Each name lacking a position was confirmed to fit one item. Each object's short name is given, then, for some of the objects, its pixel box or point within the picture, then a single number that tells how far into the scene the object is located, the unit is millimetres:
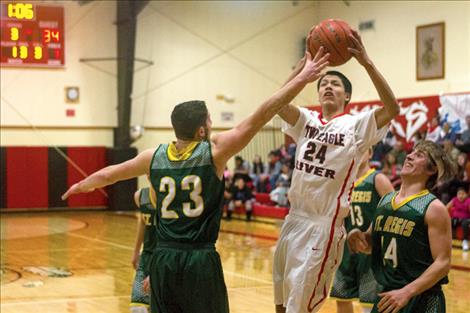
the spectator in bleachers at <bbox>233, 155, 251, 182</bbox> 18469
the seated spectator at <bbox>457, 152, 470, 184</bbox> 13492
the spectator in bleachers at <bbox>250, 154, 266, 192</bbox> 19438
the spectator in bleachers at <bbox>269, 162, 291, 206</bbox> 17391
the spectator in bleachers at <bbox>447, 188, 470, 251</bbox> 12914
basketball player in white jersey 4703
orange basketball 4570
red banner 16188
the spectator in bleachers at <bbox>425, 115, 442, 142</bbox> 15398
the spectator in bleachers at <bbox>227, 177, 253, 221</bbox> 18047
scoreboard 10453
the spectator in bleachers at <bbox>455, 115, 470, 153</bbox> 13914
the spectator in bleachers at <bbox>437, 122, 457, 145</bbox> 14609
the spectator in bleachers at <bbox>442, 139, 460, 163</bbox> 13898
